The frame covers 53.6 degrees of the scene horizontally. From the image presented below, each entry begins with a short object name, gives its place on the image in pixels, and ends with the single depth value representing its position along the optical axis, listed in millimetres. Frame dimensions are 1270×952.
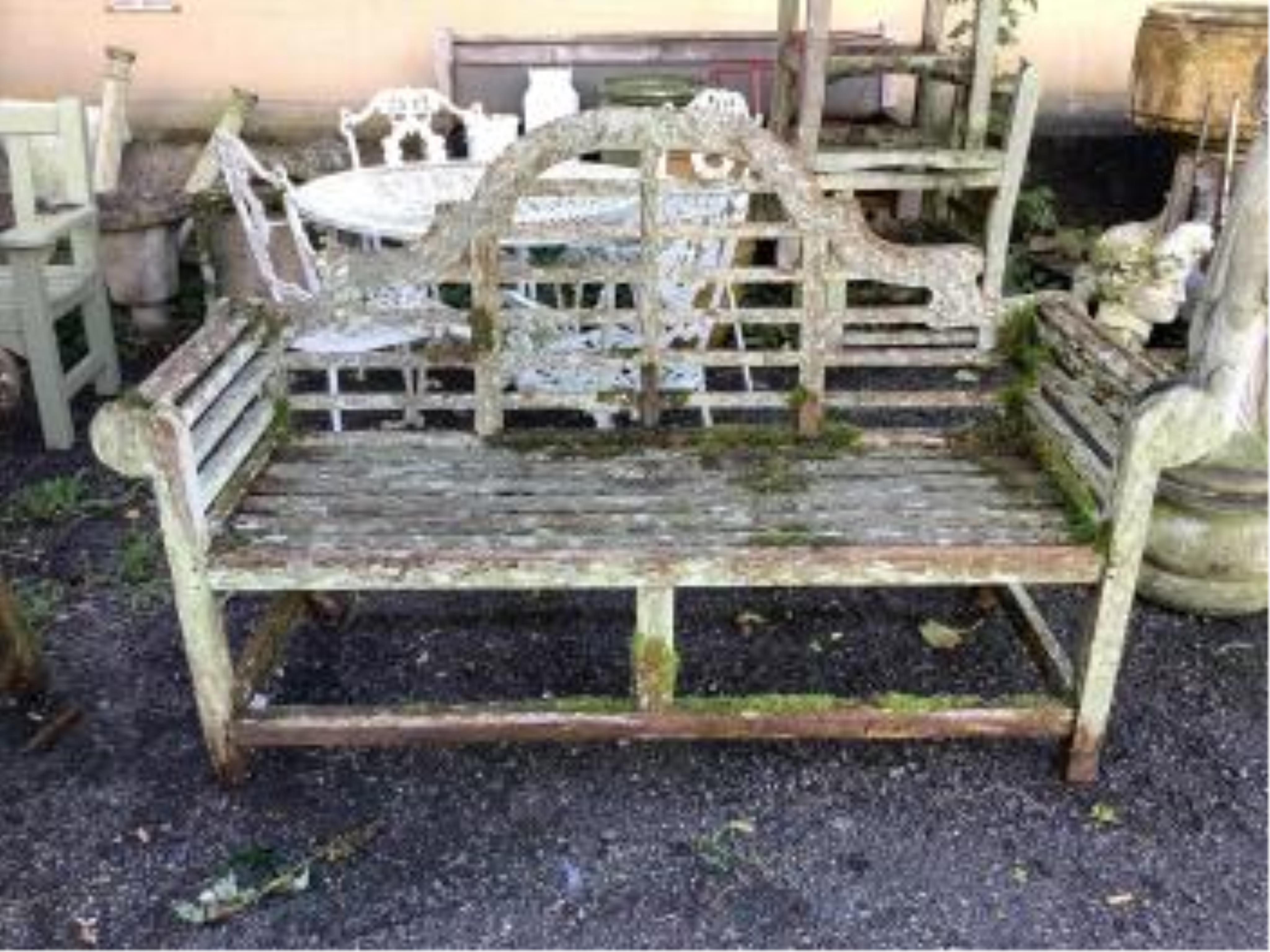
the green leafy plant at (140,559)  3711
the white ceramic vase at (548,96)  5855
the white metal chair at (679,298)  3020
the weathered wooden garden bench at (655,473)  2506
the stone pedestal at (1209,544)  3295
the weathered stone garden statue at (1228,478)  3035
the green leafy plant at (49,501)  4086
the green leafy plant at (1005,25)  5672
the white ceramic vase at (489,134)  5520
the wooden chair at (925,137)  4844
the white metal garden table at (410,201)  4133
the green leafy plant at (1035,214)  6105
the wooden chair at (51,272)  4305
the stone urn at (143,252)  5402
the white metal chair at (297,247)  4211
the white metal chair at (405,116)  5473
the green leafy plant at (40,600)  3488
